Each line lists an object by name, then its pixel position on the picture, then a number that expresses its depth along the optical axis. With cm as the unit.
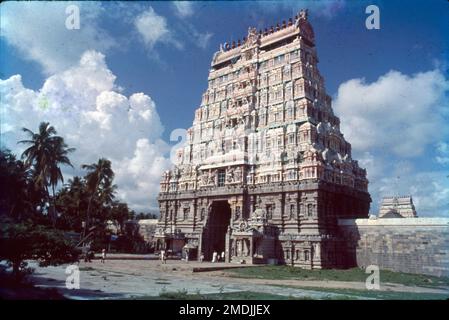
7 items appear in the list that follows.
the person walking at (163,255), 3928
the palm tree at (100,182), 5372
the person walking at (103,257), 3491
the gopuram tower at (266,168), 3972
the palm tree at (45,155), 4638
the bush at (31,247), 1598
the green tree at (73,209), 5394
